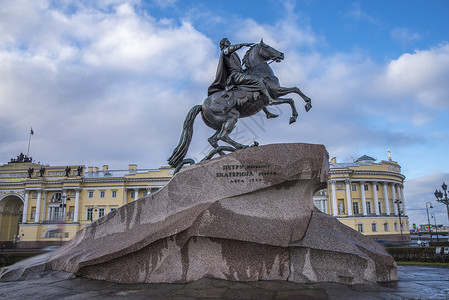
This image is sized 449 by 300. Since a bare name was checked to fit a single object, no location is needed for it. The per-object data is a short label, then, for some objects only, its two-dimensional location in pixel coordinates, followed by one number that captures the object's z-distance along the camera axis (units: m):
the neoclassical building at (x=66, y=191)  58.31
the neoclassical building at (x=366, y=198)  58.72
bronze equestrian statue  8.00
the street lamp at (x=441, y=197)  25.74
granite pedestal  5.52
